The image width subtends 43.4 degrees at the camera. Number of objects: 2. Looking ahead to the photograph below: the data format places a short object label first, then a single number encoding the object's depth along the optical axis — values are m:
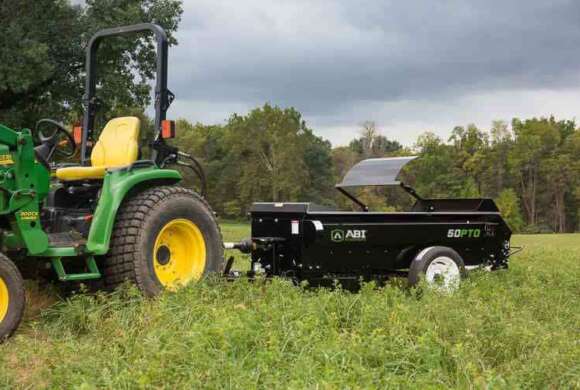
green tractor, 5.41
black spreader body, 6.68
